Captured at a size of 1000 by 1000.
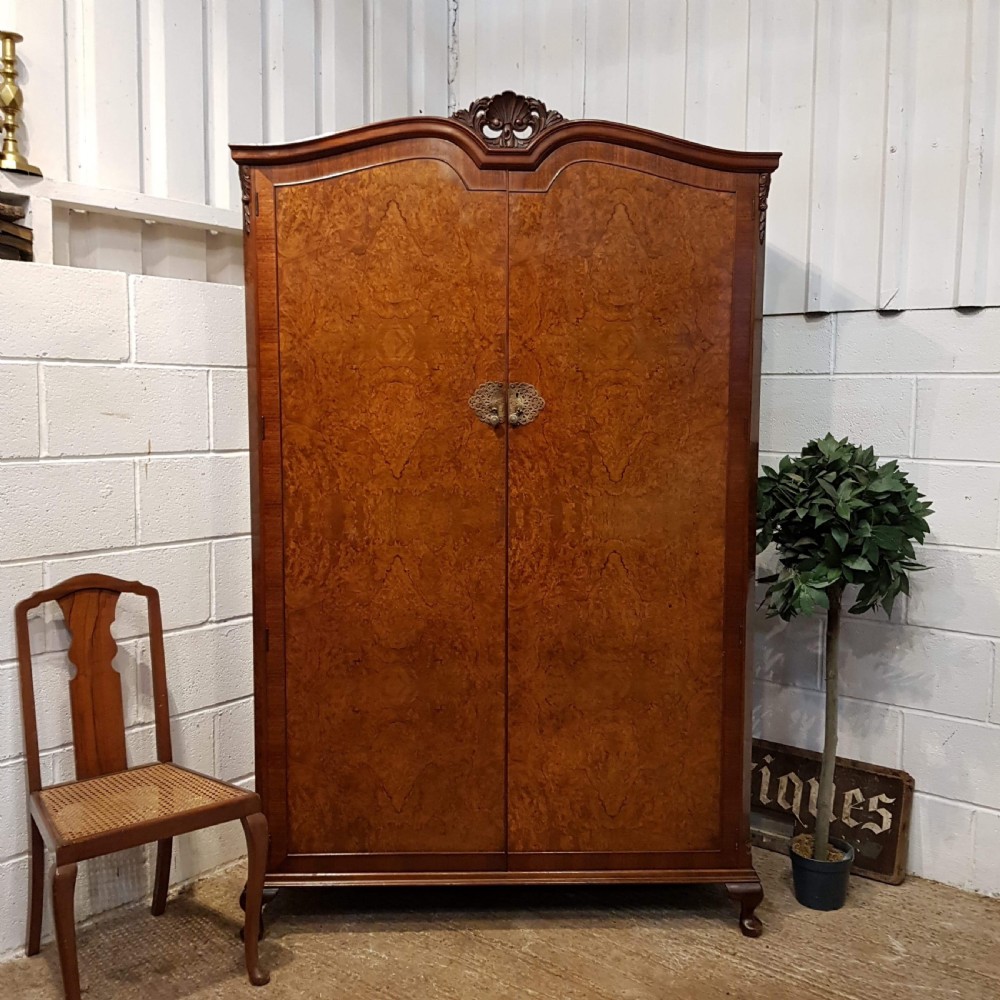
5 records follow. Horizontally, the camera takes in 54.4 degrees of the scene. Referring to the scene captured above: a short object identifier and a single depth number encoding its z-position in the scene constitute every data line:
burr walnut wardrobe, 2.10
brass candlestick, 2.05
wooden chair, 1.85
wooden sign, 2.50
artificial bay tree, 2.20
